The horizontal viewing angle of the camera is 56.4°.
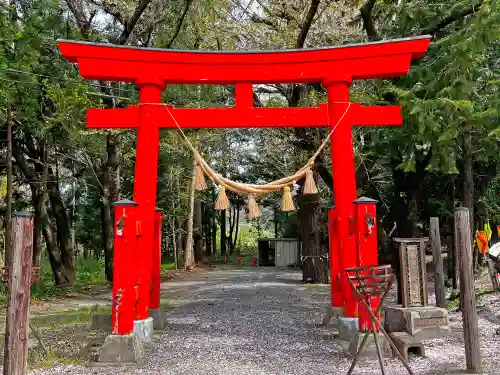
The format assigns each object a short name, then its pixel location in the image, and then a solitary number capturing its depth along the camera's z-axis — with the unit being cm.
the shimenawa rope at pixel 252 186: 611
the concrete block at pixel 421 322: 545
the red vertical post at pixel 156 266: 704
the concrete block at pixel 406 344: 522
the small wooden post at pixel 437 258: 761
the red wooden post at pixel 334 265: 722
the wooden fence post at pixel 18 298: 363
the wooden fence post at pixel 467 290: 457
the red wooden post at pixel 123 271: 542
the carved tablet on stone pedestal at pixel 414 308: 548
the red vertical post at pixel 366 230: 582
